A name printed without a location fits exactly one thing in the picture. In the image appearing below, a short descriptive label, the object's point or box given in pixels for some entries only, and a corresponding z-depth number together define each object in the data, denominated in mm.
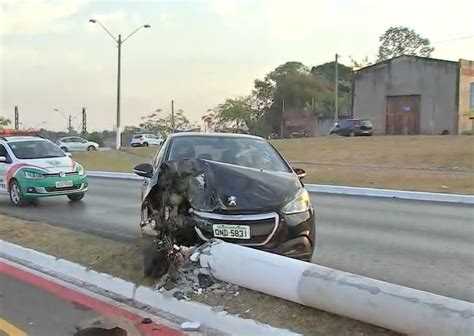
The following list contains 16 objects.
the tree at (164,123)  84612
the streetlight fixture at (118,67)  38062
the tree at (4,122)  76175
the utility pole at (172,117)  81650
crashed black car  5992
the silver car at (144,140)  53656
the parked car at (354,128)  45375
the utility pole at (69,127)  88544
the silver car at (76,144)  50206
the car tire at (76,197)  14611
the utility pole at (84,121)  83806
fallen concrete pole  4160
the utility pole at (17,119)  80888
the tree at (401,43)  87025
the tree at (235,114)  82312
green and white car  13430
